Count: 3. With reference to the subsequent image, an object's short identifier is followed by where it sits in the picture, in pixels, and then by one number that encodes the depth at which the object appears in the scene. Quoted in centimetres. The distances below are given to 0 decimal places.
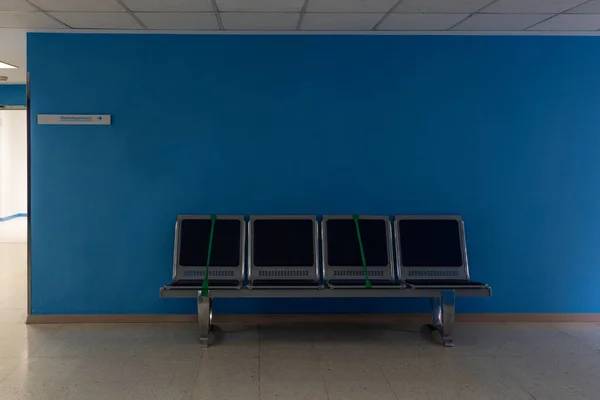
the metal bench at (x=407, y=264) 362
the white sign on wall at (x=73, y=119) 401
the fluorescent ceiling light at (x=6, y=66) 571
